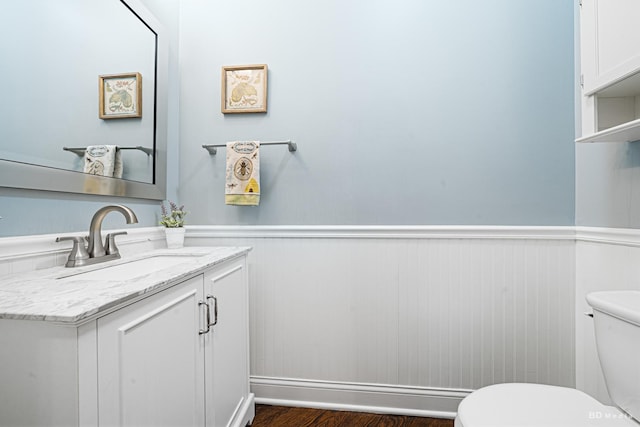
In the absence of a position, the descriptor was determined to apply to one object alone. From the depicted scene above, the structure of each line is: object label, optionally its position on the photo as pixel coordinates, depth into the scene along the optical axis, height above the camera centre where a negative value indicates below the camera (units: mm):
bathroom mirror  982 +423
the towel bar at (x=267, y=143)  1687 +353
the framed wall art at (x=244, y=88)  1746 +661
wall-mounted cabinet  974 +444
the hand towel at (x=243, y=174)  1665 +199
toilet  899 -554
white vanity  627 -302
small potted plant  1642 -66
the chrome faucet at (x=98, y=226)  1144 -42
